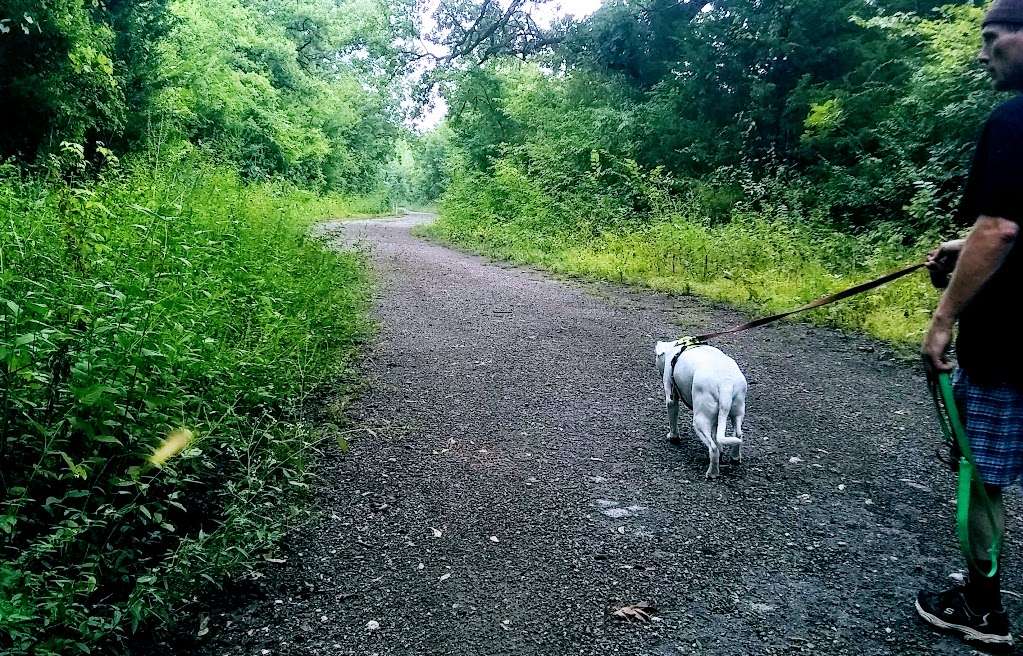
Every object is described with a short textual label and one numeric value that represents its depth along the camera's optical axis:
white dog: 3.56
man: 2.08
